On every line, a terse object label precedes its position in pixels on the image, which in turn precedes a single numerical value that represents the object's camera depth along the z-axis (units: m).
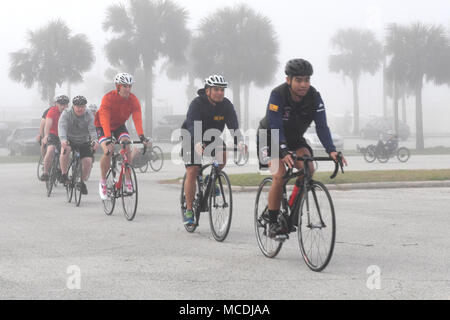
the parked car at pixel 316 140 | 36.25
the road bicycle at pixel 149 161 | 20.67
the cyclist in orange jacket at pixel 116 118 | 9.95
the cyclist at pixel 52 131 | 13.66
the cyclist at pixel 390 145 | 27.33
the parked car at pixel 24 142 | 32.75
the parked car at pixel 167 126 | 49.72
